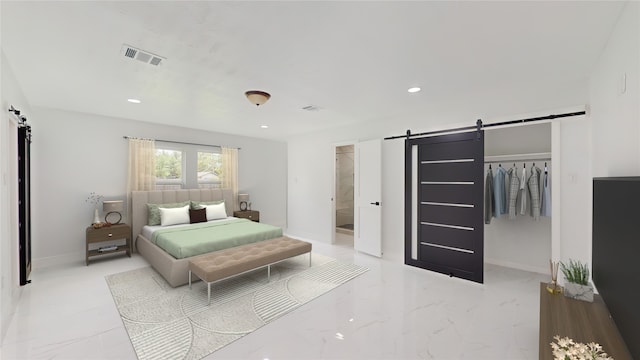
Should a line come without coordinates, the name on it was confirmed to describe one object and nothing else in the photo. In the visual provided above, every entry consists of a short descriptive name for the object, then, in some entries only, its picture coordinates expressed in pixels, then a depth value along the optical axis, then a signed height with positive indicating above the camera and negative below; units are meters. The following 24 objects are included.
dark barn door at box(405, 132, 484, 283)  3.44 -0.35
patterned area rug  2.15 -1.33
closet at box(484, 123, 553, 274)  3.75 -0.62
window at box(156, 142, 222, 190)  5.18 +0.28
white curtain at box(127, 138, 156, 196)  4.69 +0.28
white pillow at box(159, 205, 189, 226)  4.59 -0.65
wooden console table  1.34 -0.87
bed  3.21 -0.81
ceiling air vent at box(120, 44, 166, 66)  2.15 +1.08
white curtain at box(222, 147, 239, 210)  5.97 +0.22
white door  4.50 -0.32
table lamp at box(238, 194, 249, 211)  6.13 -0.48
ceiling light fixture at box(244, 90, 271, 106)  3.03 +0.97
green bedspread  3.39 -0.82
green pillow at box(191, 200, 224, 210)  5.05 -0.47
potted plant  1.88 -0.78
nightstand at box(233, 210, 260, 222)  5.88 -0.79
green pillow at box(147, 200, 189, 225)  4.61 -0.59
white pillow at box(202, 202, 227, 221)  5.11 -0.64
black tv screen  1.13 -0.37
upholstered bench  2.89 -0.98
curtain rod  4.66 +0.76
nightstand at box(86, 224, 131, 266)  3.98 -0.88
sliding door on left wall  3.01 -0.24
